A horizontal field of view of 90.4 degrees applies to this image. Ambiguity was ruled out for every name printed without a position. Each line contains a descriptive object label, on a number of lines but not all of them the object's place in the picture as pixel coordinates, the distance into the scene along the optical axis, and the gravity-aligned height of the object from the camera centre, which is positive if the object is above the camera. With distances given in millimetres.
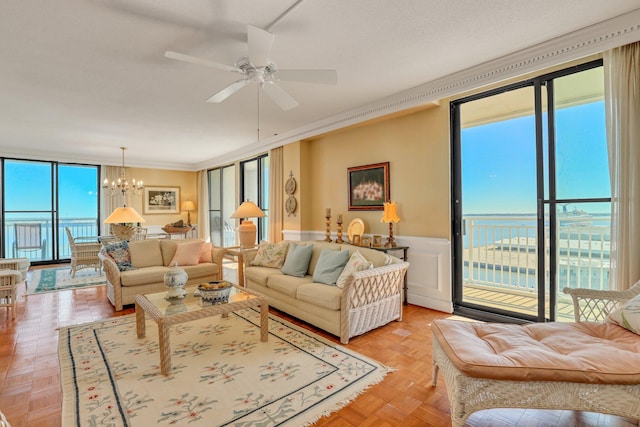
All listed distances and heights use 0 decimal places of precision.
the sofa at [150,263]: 4102 -682
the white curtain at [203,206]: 9125 +296
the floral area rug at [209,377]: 1916 -1185
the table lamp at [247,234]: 5230 -308
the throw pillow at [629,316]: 1893 -654
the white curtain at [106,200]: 8227 +459
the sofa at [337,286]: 2990 -758
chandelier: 7976 +739
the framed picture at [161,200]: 8914 +479
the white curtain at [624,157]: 2506 +423
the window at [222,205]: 8361 +299
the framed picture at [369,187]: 4562 +403
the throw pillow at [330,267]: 3398 -577
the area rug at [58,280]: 5223 -1120
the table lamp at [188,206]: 9227 +300
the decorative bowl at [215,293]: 2865 -701
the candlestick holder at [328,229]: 4996 -237
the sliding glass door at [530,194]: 2955 +185
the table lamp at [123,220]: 5387 -49
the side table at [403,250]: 4062 -482
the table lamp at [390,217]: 4199 -49
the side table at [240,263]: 4656 -715
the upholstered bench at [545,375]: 1493 -787
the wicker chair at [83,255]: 5949 -712
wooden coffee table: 2383 -776
